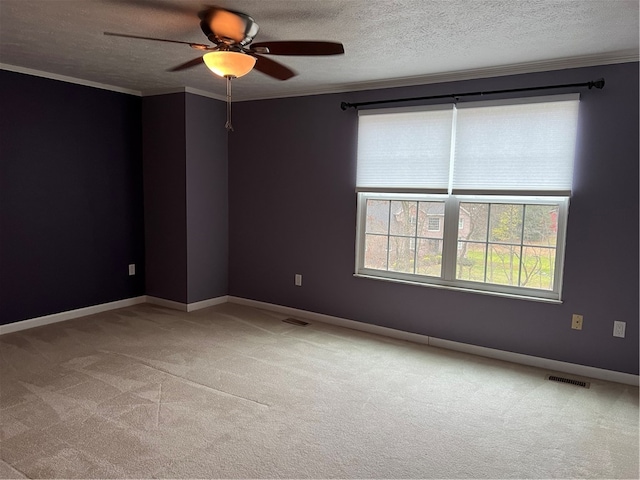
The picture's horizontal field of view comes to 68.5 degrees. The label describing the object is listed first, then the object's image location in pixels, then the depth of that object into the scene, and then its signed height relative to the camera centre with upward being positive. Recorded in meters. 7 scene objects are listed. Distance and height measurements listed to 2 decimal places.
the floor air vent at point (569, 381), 3.32 -1.29
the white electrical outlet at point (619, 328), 3.33 -0.90
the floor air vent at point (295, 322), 4.61 -1.26
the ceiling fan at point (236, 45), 2.48 +0.79
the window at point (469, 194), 3.53 +0.03
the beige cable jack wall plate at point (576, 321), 3.48 -0.89
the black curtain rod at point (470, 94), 3.27 +0.83
